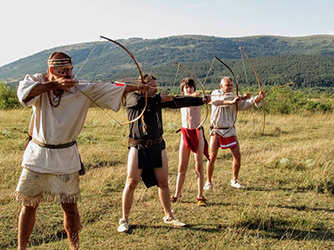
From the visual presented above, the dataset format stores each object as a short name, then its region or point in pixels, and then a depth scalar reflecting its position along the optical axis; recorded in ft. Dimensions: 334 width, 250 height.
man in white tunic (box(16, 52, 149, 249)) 12.23
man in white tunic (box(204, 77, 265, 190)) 22.26
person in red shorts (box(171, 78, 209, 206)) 19.66
